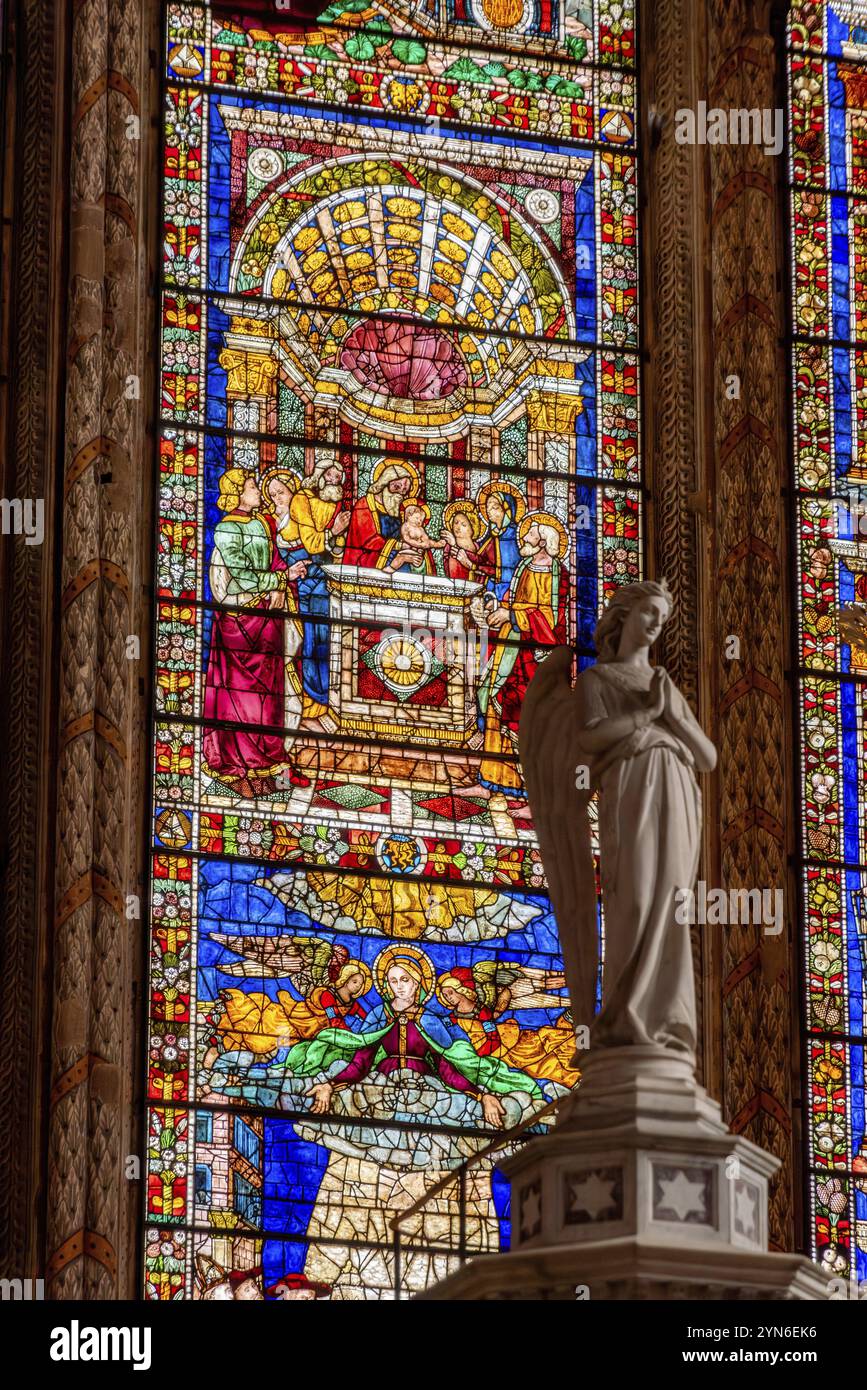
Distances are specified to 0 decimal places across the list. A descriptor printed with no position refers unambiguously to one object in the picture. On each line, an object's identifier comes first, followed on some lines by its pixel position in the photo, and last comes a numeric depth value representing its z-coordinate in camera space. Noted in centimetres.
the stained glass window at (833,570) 1631
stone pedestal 1209
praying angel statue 1289
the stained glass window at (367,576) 1565
